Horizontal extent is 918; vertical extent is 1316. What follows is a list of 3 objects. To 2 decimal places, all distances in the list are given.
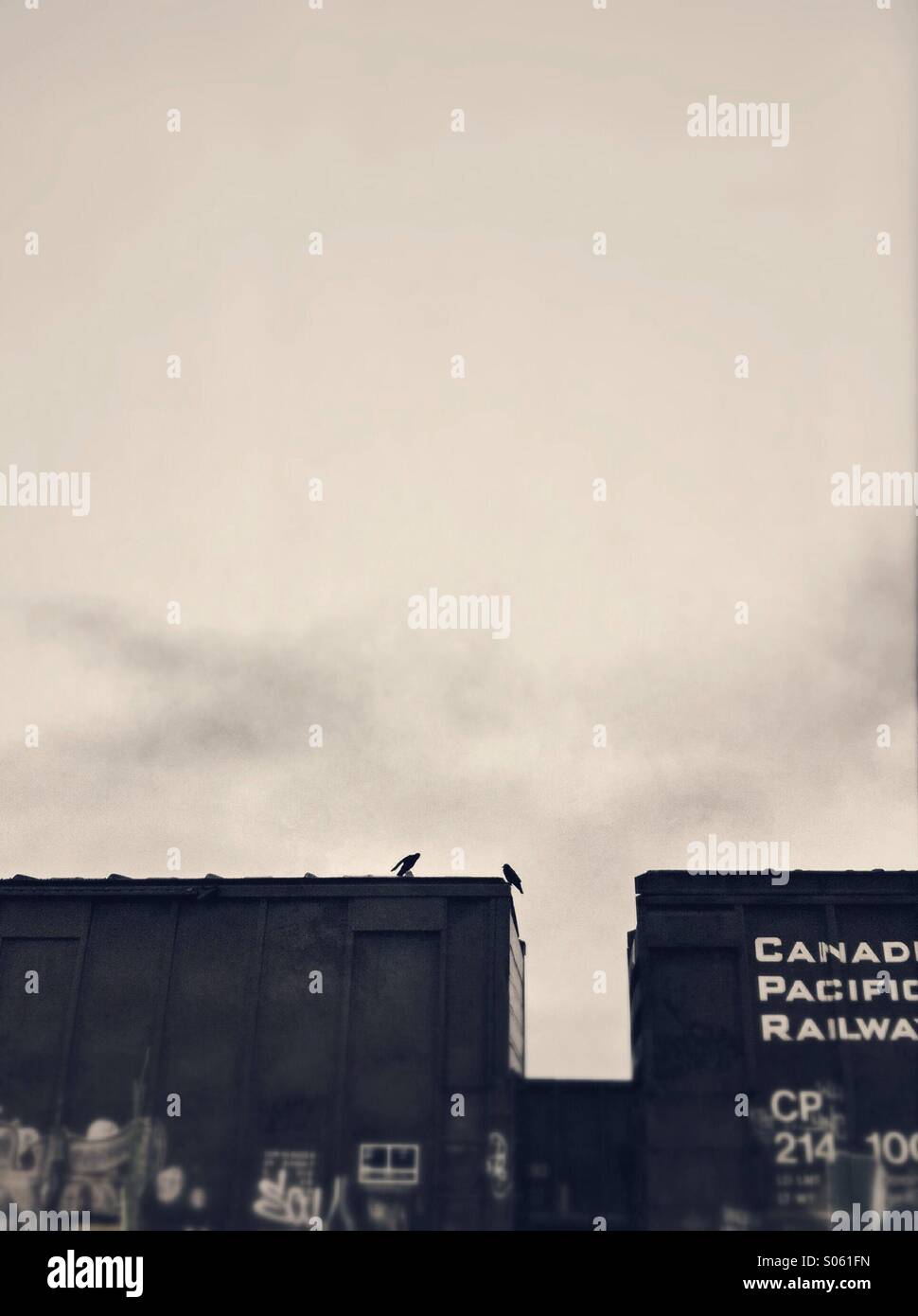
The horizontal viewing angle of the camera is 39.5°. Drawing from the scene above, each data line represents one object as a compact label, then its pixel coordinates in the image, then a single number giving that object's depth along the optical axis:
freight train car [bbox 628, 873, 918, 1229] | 15.57
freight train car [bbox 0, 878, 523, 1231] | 16.08
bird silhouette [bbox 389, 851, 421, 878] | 18.23
